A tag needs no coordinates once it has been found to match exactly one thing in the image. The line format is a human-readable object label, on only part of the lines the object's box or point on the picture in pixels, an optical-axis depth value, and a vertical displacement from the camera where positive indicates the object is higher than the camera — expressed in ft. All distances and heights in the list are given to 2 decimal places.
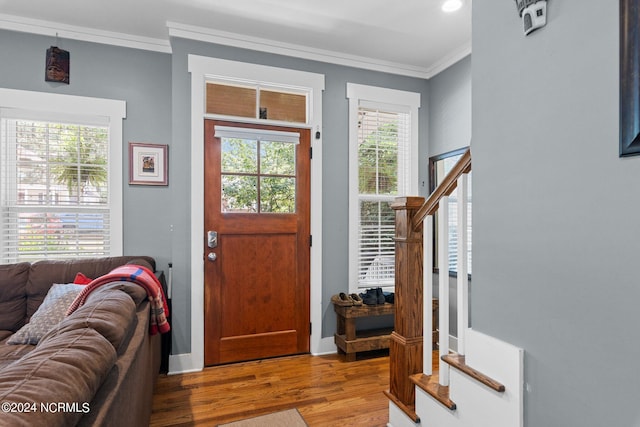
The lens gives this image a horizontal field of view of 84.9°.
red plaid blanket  6.29 -1.34
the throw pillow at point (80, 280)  7.86 -1.47
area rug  6.65 -3.99
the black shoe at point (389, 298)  10.47 -2.48
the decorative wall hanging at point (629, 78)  2.96 +1.19
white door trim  9.18 +1.25
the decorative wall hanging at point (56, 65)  8.84 +3.80
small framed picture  9.71 +1.43
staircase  4.28 -1.95
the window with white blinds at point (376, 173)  10.87 +1.37
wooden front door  9.47 -0.77
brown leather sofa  2.43 -1.34
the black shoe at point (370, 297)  10.09 -2.41
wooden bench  9.72 -3.44
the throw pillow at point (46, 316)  6.66 -1.98
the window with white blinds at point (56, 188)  8.93 +0.71
